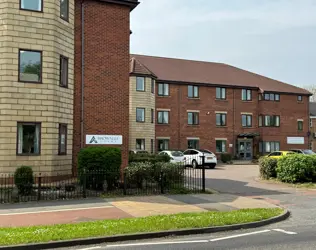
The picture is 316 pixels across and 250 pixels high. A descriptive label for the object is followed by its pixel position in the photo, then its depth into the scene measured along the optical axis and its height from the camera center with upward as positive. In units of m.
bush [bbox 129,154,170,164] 20.87 -0.57
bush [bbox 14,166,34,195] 14.00 -1.19
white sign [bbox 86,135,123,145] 18.50 +0.39
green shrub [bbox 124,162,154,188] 15.87 -1.07
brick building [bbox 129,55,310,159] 38.88 +4.40
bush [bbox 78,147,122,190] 15.10 -0.76
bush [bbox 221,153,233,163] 42.12 -1.09
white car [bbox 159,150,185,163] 31.59 -0.64
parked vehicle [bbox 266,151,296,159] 33.44 -0.43
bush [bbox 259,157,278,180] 22.02 -1.12
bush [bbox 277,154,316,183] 20.06 -1.06
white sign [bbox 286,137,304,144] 49.53 +1.04
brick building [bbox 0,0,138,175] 15.86 +3.07
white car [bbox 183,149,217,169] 32.09 -0.92
